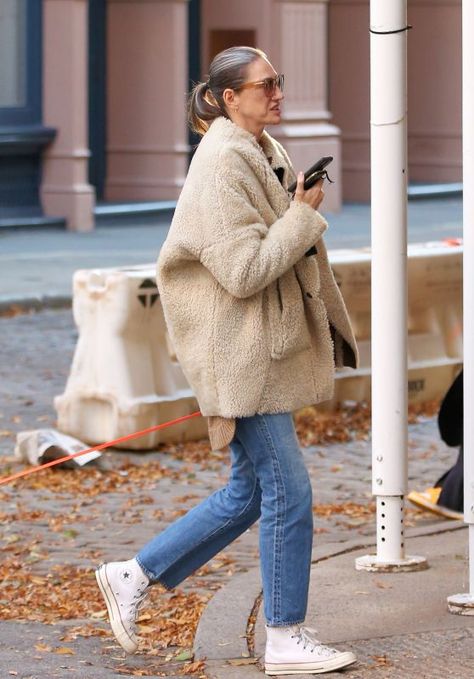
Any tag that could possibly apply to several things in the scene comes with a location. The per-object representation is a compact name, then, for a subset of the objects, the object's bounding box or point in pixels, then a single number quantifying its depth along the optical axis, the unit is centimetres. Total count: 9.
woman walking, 958
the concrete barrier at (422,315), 1983
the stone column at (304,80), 4625
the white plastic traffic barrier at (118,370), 1736
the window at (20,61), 4153
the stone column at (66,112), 4128
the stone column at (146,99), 4469
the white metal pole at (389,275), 1170
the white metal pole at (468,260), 1102
